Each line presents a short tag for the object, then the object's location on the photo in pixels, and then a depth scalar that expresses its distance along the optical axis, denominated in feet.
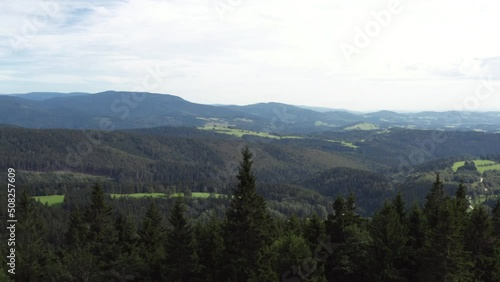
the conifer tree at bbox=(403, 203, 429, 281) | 155.63
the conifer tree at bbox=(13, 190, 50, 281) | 194.59
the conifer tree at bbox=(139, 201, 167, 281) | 179.52
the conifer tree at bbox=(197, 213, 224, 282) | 164.66
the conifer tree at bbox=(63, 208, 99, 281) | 181.57
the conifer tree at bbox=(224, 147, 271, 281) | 139.13
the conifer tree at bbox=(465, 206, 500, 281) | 166.20
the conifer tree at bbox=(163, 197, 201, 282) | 159.74
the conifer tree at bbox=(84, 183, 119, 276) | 199.41
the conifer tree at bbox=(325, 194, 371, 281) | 166.20
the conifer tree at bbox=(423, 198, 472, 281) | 141.38
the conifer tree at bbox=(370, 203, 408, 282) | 150.82
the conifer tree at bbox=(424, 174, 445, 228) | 204.85
